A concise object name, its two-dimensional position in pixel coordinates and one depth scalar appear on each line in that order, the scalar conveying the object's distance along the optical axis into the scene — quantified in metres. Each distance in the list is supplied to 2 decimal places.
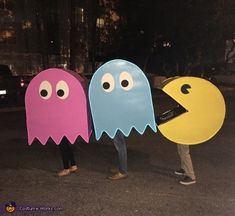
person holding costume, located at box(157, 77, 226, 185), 3.17
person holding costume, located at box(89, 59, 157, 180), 3.15
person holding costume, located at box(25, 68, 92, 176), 3.27
